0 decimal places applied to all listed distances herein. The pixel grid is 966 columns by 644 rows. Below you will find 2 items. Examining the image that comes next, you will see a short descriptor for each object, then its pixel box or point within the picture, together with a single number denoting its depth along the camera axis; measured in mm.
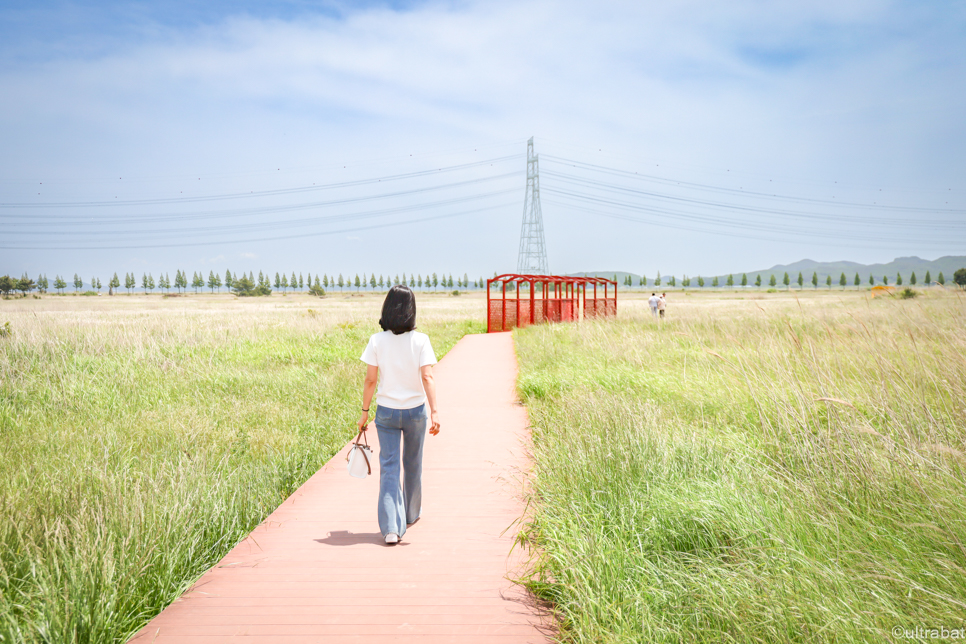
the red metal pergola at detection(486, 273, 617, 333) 26344
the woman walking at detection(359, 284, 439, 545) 4352
